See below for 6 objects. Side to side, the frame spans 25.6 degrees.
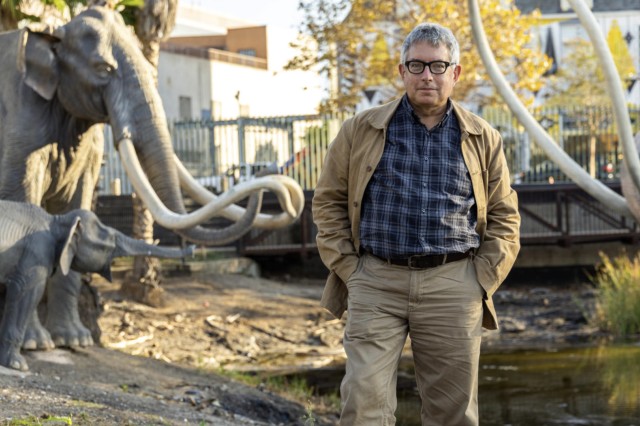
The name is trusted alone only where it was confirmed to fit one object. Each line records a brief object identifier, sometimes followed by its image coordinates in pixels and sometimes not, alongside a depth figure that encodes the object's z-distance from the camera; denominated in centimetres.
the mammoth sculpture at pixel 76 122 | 980
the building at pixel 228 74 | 4397
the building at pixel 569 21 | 6438
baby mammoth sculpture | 896
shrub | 1477
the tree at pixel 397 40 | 2731
